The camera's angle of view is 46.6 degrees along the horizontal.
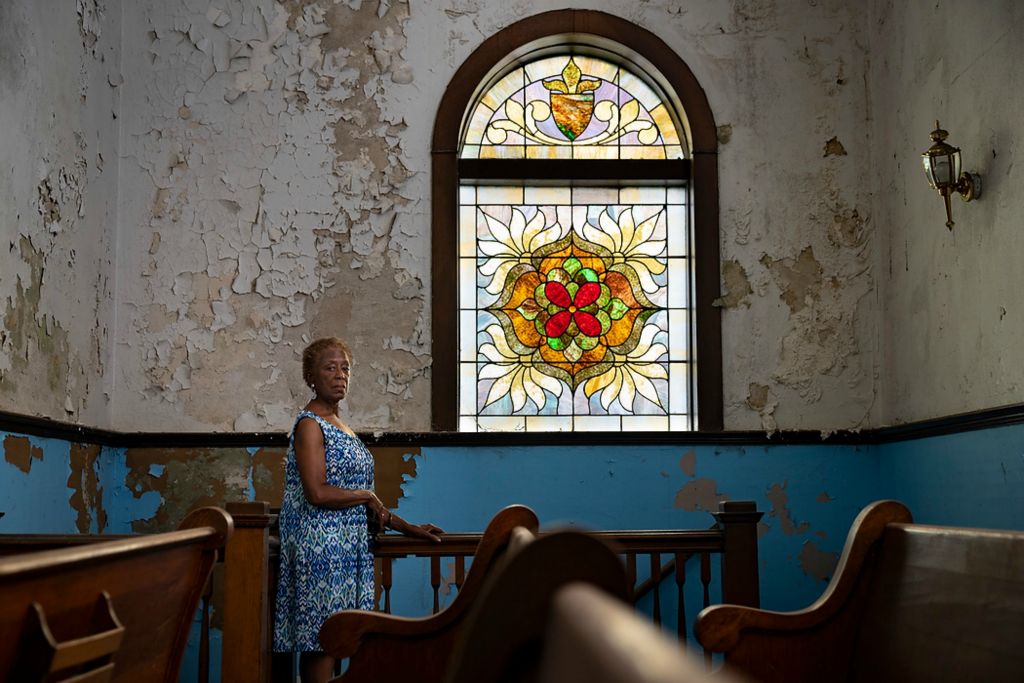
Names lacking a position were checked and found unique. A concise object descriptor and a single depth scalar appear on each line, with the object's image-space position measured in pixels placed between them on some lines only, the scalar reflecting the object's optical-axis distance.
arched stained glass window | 6.60
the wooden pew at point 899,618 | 2.06
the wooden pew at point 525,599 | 1.04
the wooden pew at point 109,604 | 1.62
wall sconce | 5.19
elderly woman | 4.23
